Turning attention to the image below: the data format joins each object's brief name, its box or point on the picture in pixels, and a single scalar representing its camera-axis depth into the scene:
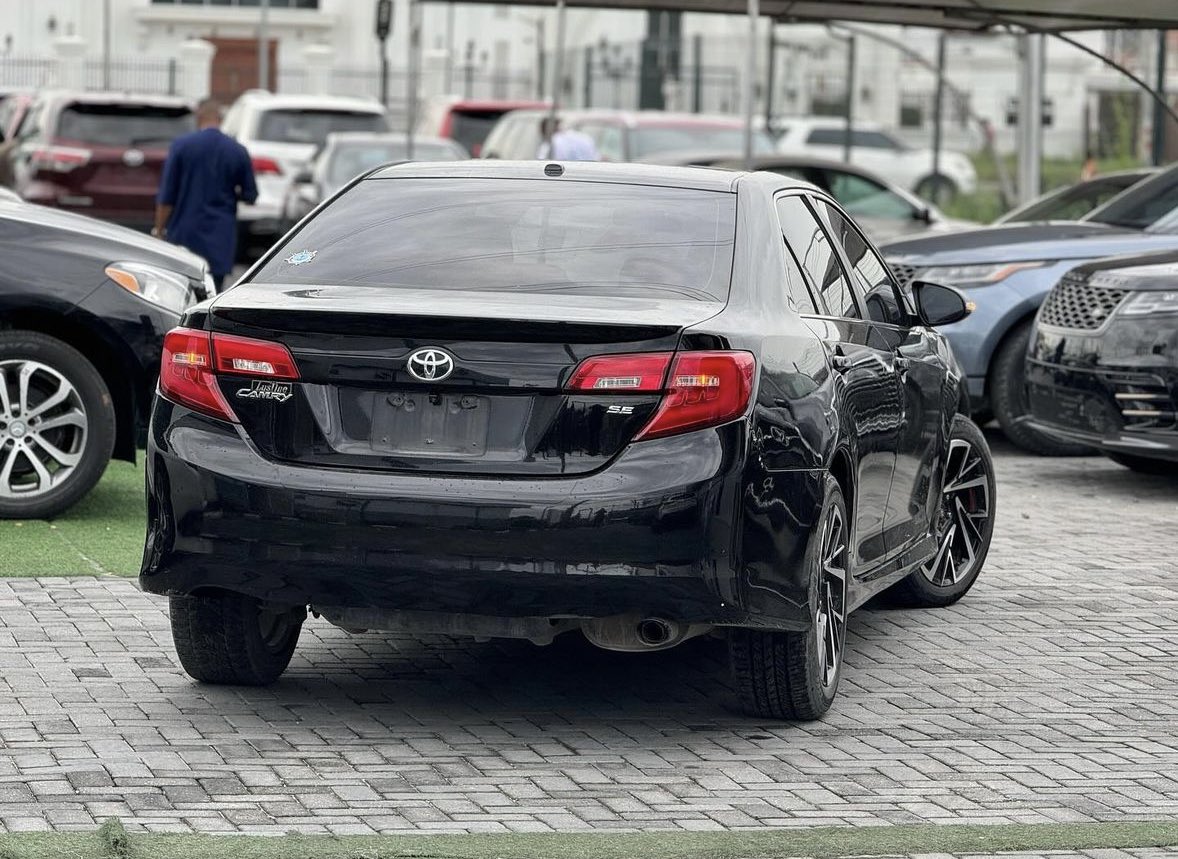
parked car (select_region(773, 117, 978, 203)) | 45.12
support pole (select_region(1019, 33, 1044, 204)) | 23.56
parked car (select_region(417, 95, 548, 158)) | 32.06
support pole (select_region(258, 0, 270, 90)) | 57.50
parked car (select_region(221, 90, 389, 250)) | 26.20
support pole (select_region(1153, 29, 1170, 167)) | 22.83
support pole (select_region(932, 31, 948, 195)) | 30.38
